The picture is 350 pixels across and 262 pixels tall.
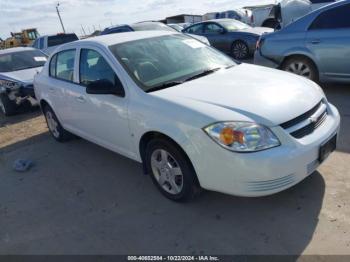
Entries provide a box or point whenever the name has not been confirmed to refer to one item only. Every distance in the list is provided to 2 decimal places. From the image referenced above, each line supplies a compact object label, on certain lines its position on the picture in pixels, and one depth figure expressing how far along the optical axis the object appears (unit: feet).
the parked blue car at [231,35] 36.78
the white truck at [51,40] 47.80
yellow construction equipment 100.97
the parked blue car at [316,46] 18.90
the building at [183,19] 111.55
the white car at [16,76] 25.95
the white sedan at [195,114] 8.95
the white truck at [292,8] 41.83
